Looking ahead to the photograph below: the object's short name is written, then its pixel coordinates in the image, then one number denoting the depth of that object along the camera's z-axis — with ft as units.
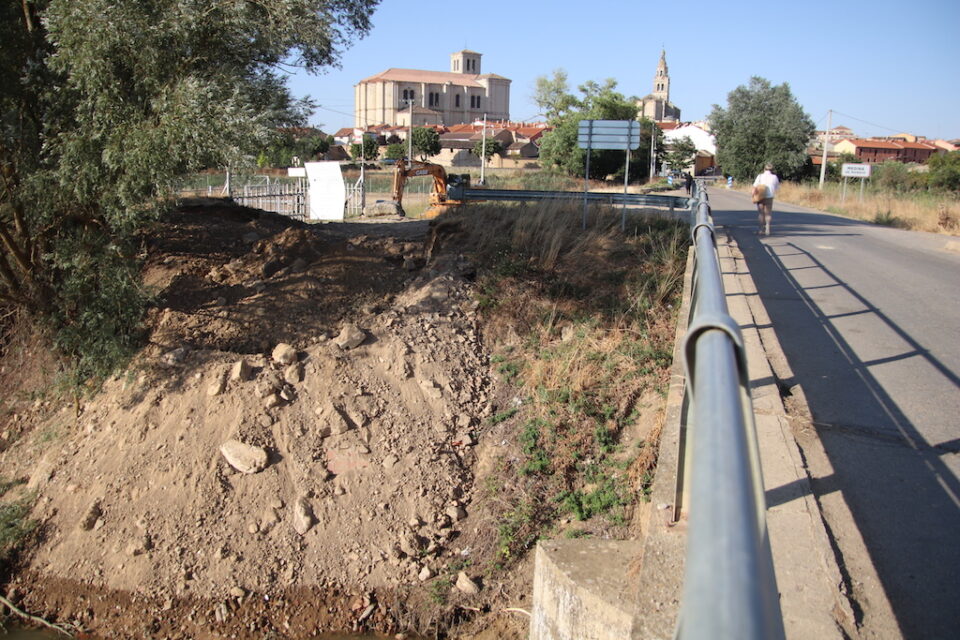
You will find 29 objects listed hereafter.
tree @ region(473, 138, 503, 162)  258.98
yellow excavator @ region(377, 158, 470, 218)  59.31
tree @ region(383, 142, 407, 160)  226.58
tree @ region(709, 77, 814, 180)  197.57
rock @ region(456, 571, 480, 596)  21.44
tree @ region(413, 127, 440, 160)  249.75
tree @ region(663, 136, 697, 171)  240.81
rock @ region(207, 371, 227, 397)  26.55
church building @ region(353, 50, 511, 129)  422.00
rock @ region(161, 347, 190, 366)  28.07
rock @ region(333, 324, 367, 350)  29.19
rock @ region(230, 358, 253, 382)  26.96
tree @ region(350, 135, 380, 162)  237.92
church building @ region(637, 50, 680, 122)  505.78
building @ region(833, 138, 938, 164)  362.61
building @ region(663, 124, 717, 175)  350.97
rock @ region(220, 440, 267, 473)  24.89
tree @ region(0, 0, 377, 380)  25.61
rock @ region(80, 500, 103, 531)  24.08
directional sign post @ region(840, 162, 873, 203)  96.80
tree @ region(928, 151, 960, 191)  143.74
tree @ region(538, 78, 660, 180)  175.09
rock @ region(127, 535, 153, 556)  23.29
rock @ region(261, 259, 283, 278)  33.96
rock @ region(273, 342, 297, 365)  28.04
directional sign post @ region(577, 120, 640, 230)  42.98
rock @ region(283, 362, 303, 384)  27.50
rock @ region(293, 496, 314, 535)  23.65
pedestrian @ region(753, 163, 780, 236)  55.93
